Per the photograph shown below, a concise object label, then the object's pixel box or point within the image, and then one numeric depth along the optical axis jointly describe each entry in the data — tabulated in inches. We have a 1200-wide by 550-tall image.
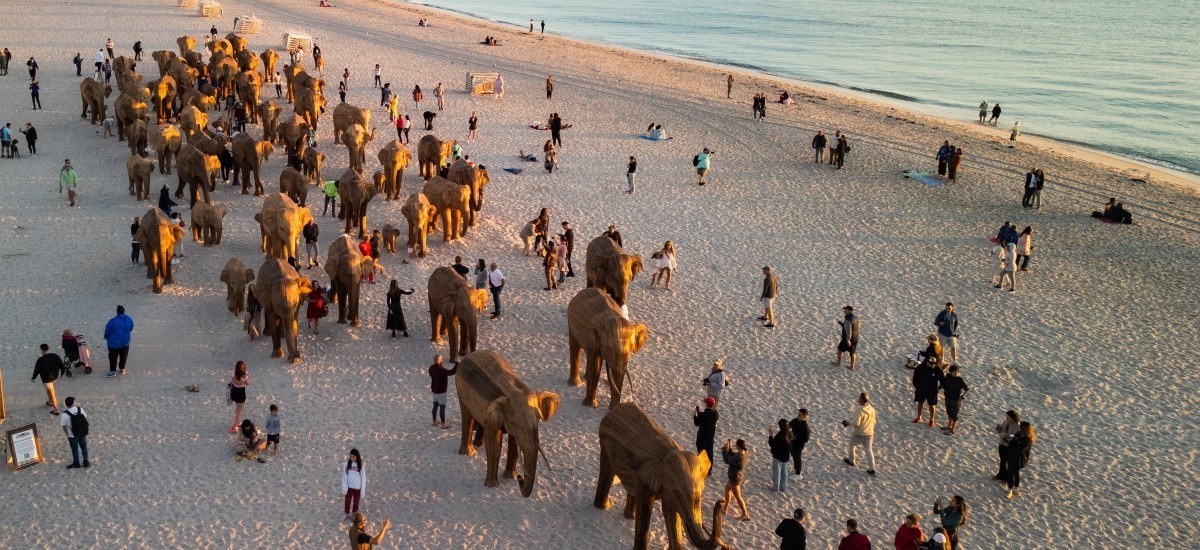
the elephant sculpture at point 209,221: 943.7
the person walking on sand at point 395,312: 748.6
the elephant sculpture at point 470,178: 1026.7
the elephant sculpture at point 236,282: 791.1
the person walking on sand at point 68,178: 1050.1
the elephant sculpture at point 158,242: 827.4
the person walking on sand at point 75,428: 552.1
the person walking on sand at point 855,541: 474.6
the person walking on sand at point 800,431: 578.6
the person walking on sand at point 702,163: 1272.1
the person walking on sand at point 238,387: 609.6
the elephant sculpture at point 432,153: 1179.3
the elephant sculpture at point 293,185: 1015.6
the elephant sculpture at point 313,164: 1144.8
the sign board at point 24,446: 560.9
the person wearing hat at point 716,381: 661.9
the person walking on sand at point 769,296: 806.5
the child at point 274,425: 583.5
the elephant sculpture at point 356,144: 1157.7
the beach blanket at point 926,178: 1349.5
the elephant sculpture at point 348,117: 1309.1
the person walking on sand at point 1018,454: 581.3
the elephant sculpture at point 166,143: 1167.6
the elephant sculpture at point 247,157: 1100.5
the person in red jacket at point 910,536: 490.3
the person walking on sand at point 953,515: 507.8
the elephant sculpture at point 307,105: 1381.6
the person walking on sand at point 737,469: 535.8
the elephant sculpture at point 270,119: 1301.7
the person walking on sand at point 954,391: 648.4
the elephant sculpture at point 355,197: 973.3
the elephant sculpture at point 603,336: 634.2
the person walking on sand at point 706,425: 574.9
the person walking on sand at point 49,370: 623.5
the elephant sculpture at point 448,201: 962.7
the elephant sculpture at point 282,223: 874.1
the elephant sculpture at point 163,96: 1365.7
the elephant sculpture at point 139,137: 1200.2
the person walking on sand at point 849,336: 735.1
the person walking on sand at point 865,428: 593.6
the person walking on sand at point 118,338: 674.8
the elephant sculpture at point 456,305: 700.0
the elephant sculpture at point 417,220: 926.4
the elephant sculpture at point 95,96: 1386.6
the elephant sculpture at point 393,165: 1104.2
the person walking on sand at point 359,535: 452.8
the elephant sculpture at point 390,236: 934.4
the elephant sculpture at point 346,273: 774.5
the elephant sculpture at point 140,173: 1067.9
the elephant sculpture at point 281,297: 704.4
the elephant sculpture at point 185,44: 1844.2
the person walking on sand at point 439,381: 610.9
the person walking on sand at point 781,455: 564.7
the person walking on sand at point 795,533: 477.7
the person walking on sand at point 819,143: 1425.9
